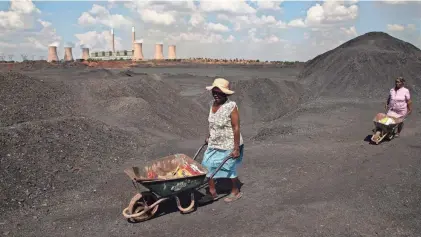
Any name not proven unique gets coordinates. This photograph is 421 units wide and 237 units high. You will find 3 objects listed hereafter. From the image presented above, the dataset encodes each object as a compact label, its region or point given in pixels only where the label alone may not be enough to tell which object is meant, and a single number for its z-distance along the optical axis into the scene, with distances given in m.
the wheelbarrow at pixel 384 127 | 8.82
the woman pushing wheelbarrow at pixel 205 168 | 4.94
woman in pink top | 8.98
